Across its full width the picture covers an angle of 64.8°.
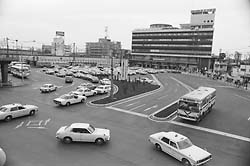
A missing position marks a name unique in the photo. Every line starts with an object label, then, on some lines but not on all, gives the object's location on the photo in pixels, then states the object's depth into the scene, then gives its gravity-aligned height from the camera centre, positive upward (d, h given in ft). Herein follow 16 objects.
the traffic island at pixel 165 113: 73.15 -20.15
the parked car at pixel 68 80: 154.22 -16.43
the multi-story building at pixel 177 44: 371.15 +36.54
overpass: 126.86 -7.30
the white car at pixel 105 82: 150.82 -17.02
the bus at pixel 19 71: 169.58 -11.99
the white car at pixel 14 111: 62.85 -17.79
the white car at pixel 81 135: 49.29 -18.89
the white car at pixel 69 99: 84.07 -17.90
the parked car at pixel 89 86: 123.83 -16.94
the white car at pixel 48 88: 113.64 -17.33
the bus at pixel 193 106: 65.41 -14.67
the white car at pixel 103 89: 114.62 -17.19
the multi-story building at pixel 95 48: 593.42 +35.86
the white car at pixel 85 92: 101.13 -17.06
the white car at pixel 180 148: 40.68 -19.04
